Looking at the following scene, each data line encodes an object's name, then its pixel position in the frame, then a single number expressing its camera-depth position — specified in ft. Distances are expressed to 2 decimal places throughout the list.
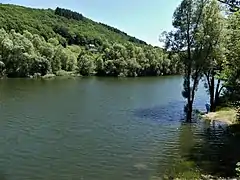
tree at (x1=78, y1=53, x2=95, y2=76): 248.75
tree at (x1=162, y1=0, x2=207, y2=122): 72.22
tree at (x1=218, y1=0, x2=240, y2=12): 26.86
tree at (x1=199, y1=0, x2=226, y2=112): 70.98
